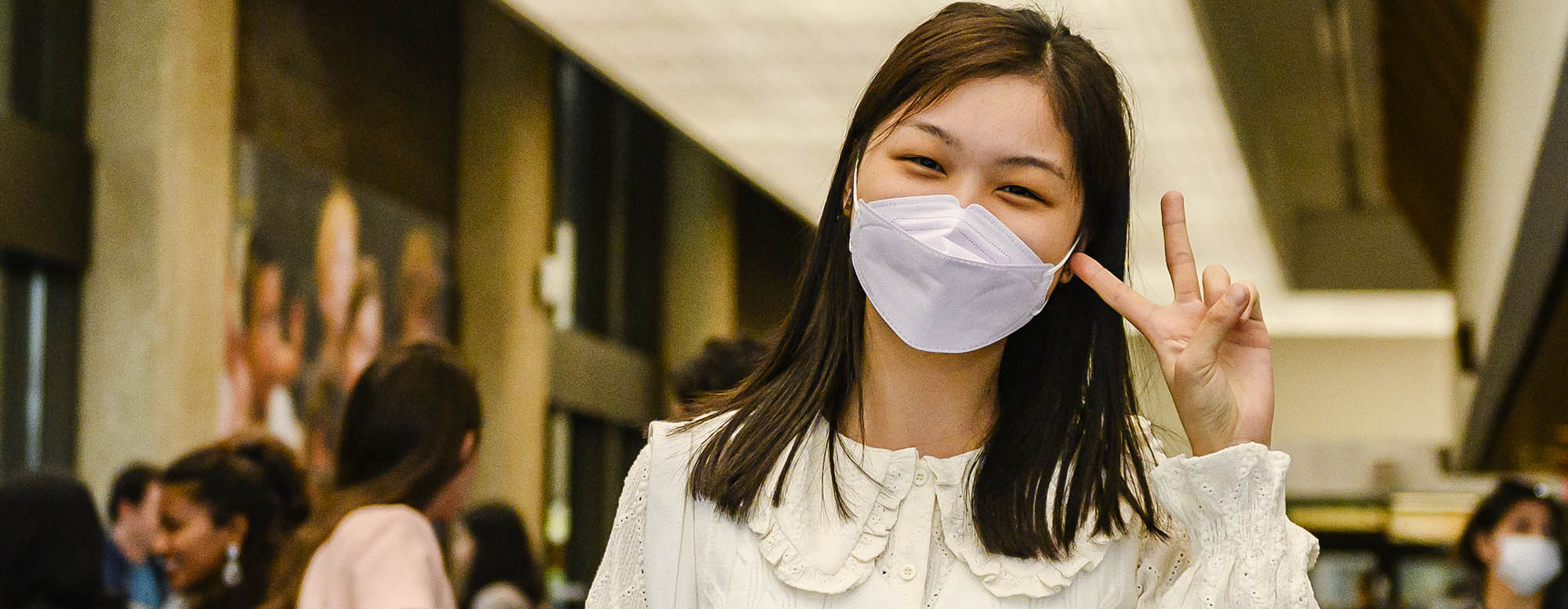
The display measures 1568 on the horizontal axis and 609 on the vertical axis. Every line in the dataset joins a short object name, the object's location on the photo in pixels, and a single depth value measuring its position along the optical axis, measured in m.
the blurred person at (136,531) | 5.22
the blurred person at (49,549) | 3.43
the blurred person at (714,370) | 4.67
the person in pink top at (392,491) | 2.98
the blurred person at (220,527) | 4.09
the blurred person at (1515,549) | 4.54
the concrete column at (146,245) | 7.70
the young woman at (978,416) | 1.76
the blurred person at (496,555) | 5.61
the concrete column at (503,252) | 11.98
